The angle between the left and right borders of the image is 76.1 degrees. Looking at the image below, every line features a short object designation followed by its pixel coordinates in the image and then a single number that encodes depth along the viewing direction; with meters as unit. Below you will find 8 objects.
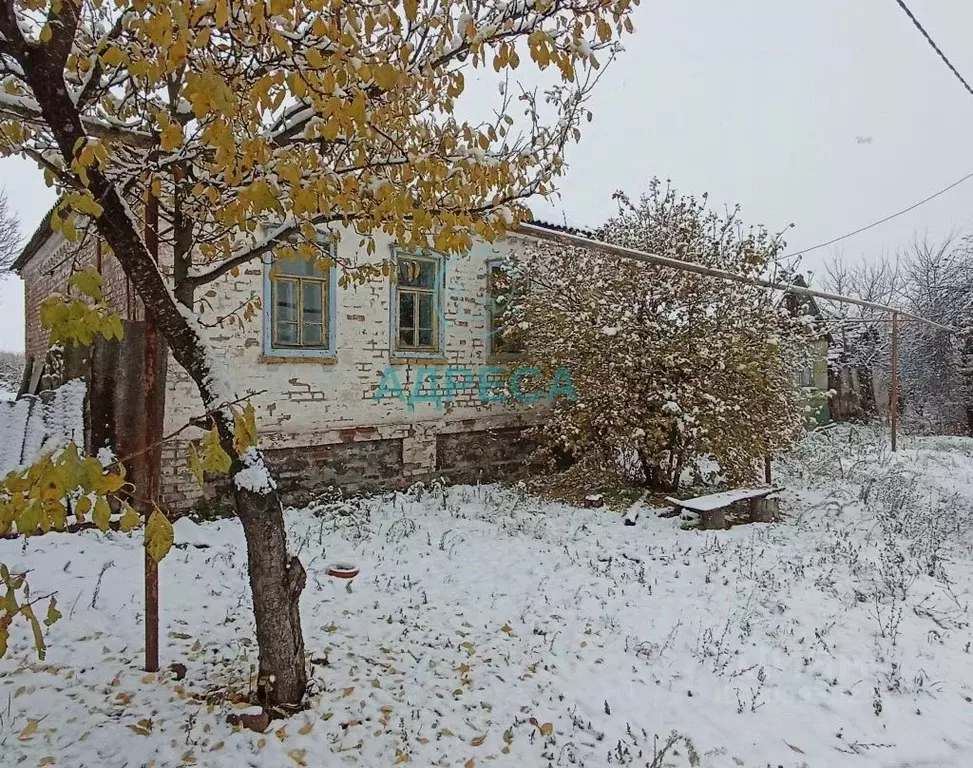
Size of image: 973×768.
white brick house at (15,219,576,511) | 7.11
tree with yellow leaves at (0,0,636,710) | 2.17
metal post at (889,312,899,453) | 12.69
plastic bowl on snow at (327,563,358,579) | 5.20
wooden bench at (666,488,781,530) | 7.16
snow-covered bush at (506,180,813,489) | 8.13
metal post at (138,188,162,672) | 3.32
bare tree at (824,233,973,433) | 17.73
